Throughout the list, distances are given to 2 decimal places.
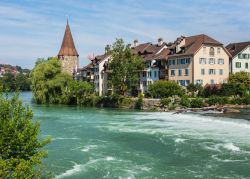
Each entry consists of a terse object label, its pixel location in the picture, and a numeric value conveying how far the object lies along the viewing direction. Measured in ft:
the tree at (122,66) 228.84
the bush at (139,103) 213.05
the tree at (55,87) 259.80
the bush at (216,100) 197.86
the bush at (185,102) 197.13
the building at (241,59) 236.84
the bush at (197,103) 195.21
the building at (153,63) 239.71
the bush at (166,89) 209.26
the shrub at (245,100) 204.25
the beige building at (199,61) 217.56
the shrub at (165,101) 202.39
